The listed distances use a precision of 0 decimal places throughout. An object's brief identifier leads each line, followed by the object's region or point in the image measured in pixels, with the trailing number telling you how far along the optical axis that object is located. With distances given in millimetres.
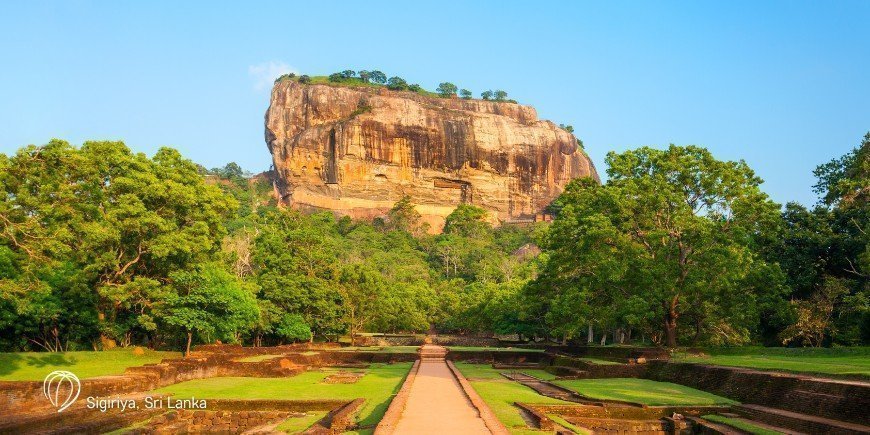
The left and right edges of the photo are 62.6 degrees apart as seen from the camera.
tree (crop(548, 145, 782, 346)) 31219
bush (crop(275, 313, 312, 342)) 42344
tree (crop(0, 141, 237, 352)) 29250
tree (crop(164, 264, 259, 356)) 31656
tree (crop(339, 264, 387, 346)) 52500
